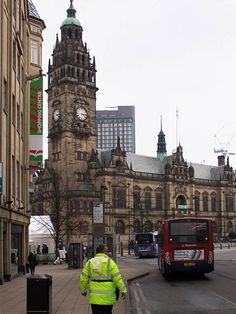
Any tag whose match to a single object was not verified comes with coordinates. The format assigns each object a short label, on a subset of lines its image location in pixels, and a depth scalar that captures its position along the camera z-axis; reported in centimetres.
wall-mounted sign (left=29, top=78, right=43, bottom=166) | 3444
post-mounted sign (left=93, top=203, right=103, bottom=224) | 3619
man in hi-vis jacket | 935
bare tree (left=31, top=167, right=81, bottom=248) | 8781
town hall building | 9700
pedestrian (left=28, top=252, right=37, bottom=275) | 3153
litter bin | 1166
